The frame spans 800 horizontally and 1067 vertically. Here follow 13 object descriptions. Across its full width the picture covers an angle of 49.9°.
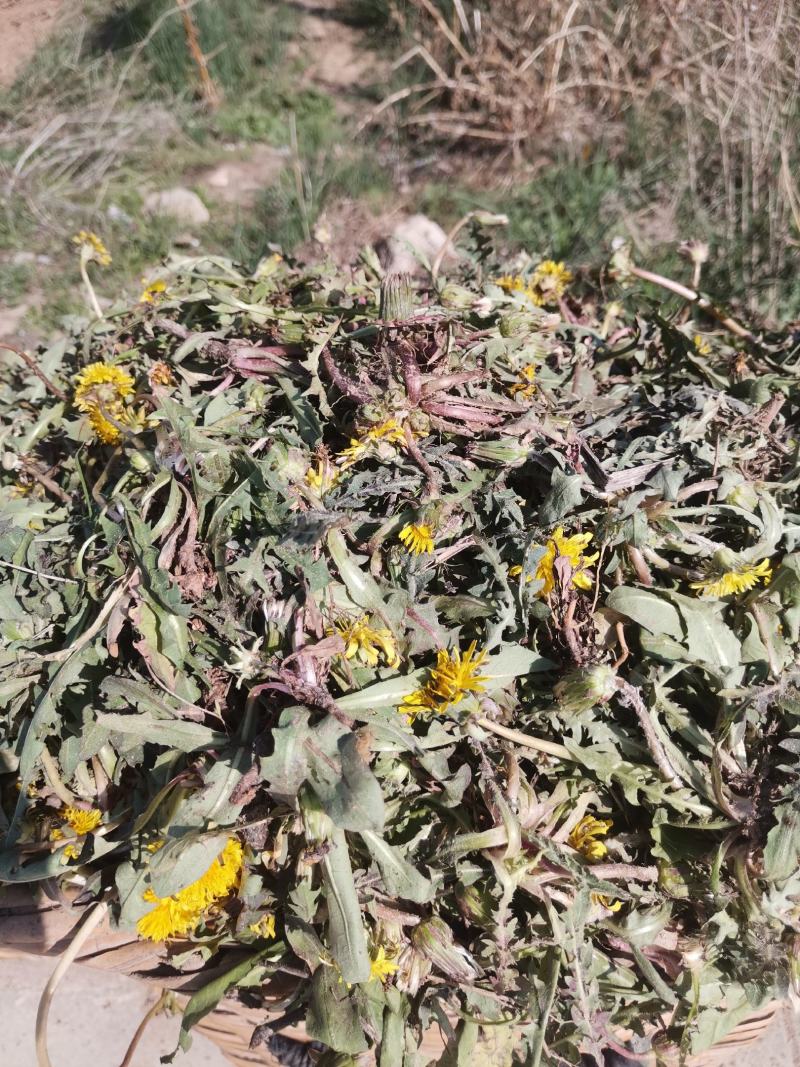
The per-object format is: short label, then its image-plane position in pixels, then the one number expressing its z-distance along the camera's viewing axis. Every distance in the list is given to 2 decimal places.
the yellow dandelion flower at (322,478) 0.36
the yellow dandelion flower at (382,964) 0.35
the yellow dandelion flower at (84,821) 0.38
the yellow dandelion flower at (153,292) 0.47
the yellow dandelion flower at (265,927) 0.36
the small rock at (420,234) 1.02
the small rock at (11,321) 1.04
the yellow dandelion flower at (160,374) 0.42
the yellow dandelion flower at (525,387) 0.40
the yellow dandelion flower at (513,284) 0.50
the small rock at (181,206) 1.20
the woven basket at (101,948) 0.38
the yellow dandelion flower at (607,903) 0.35
